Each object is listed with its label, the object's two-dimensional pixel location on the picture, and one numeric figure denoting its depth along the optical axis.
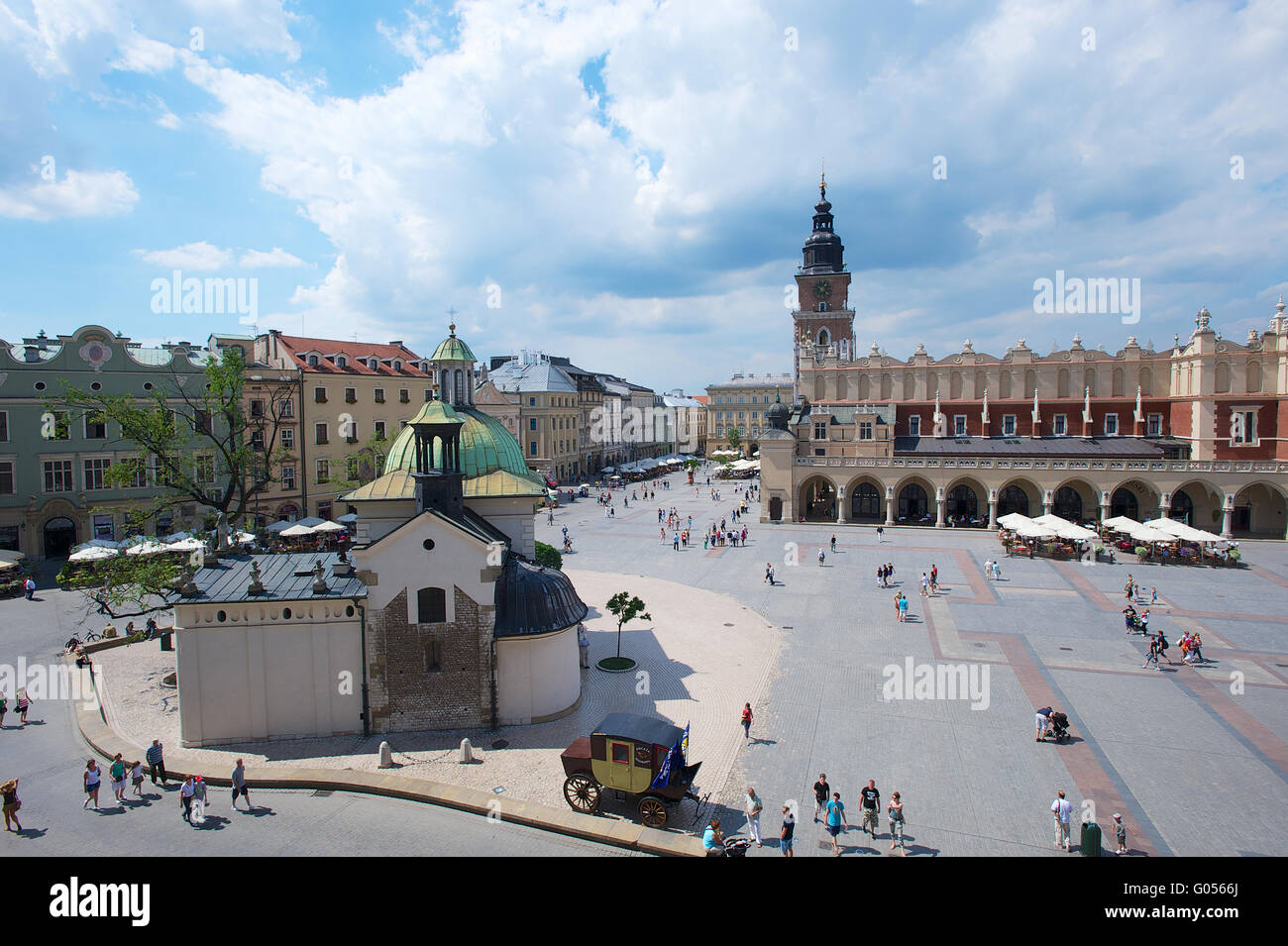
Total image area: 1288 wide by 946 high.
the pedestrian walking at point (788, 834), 14.90
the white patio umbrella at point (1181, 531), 43.53
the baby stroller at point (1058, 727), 20.20
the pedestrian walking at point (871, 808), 15.73
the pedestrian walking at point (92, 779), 16.44
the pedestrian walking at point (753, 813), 15.61
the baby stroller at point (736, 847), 14.27
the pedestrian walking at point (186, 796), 16.11
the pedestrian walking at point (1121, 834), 14.94
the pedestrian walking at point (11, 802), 15.48
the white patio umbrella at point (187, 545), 37.88
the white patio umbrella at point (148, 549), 30.98
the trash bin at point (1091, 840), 14.23
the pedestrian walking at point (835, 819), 15.38
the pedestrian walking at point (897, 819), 15.25
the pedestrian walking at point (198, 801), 15.98
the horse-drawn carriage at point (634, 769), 16.22
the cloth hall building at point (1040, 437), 55.53
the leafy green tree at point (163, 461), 25.62
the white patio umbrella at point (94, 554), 36.81
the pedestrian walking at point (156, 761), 18.14
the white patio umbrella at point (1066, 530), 45.78
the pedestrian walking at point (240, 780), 16.61
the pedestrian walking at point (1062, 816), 15.16
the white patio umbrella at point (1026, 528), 46.28
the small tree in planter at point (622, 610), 26.63
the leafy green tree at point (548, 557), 31.94
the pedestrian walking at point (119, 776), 17.08
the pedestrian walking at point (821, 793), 16.33
